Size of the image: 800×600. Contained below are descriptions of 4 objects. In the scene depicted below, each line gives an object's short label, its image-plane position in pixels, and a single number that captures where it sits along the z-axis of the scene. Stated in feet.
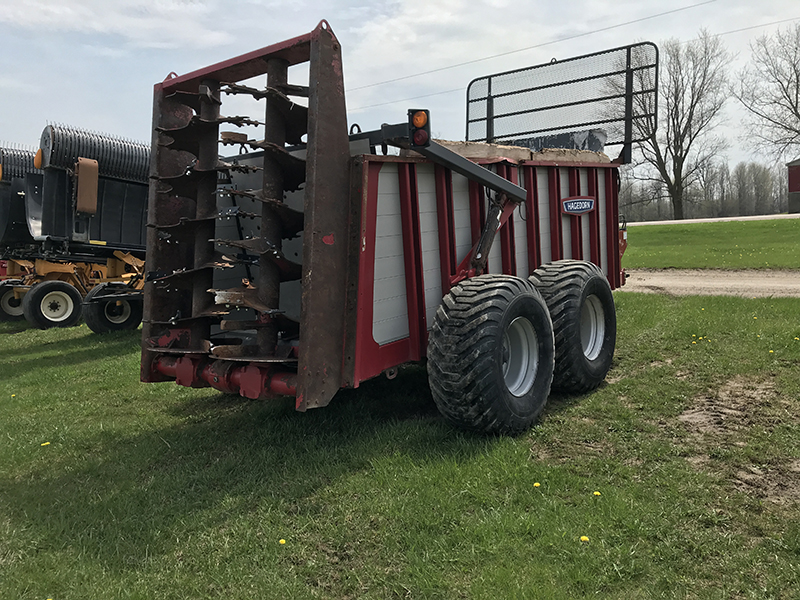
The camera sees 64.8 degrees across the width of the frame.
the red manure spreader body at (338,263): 12.47
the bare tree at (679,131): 138.41
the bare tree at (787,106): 124.26
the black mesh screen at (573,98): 22.66
